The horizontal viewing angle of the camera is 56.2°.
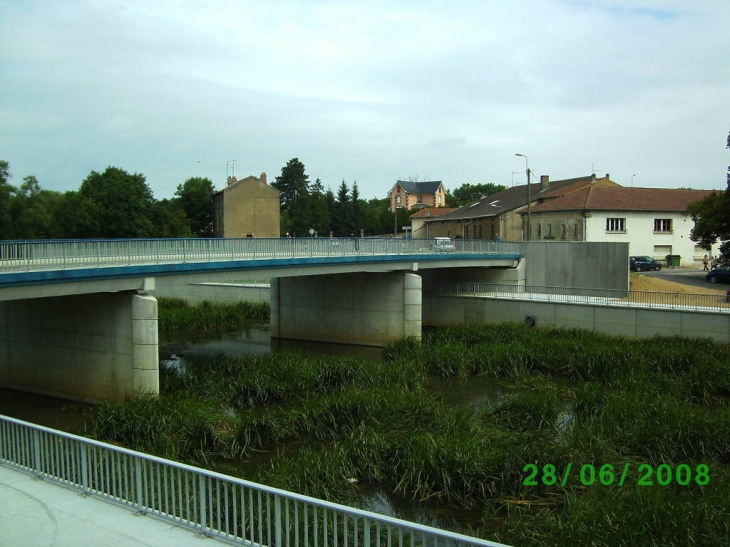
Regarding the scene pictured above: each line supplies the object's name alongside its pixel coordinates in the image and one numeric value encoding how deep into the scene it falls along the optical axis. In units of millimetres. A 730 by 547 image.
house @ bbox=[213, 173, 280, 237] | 70312
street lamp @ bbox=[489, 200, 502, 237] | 62000
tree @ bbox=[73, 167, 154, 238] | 64688
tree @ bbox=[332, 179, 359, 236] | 94750
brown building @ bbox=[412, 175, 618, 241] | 62031
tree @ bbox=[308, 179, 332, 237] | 91688
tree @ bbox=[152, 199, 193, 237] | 74562
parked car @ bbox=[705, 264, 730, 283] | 41500
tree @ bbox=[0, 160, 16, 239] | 59531
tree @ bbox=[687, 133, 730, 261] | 41031
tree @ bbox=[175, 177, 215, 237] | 89688
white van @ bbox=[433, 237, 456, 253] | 37844
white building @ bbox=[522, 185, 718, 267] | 51969
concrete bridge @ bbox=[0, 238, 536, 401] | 19188
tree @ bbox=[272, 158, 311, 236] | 107388
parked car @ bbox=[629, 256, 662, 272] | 49438
